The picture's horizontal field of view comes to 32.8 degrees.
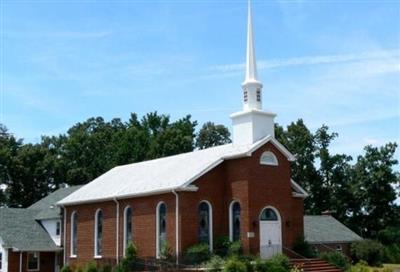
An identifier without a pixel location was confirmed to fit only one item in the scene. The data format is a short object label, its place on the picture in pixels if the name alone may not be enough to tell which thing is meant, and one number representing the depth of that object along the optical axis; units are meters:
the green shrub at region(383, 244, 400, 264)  62.38
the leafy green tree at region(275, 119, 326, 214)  74.88
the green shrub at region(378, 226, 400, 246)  68.94
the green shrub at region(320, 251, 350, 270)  40.80
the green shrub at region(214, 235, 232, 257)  39.84
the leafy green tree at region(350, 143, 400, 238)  70.81
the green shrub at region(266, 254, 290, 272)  35.54
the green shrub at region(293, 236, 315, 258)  41.81
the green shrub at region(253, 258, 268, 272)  35.77
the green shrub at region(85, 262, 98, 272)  43.22
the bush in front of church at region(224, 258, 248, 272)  34.56
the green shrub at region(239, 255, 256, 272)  35.57
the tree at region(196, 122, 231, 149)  83.92
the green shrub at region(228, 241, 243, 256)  38.94
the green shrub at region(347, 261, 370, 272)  38.68
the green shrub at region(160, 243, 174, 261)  39.69
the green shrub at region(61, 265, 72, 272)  47.09
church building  40.12
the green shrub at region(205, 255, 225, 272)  35.88
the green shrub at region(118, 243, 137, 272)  41.38
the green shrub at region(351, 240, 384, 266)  57.00
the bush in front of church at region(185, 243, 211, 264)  38.56
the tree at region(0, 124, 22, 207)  73.25
